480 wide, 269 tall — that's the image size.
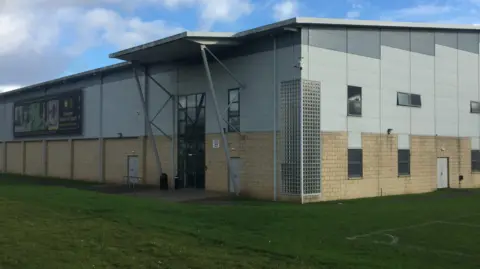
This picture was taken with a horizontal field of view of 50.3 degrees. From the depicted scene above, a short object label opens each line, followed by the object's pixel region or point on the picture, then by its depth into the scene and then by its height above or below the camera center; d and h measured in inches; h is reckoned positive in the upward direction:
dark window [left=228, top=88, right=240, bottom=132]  996.6 +74.0
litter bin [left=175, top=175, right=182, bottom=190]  1149.5 -78.2
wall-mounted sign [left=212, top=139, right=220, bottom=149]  1049.1 +9.2
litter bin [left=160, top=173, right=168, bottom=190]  1147.9 -80.1
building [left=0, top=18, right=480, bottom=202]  895.1 +77.3
